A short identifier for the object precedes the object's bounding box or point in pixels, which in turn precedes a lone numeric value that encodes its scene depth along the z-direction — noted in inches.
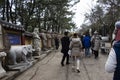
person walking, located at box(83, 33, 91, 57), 299.2
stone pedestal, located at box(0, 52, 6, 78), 146.9
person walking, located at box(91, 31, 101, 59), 289.7
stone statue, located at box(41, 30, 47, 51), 391.4
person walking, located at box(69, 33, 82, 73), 189.2
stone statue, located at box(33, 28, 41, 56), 297.6
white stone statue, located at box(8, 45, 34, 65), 187.8
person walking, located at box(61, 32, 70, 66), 220.9
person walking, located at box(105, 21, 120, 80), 62.9
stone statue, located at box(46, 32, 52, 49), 456.7
